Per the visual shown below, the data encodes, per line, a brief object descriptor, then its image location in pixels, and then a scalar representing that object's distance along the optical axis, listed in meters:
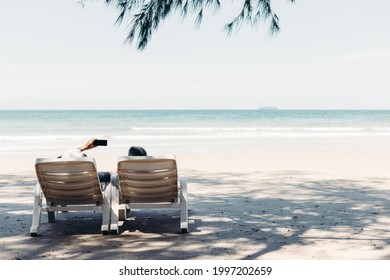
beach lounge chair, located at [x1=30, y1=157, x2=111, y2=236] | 5.11
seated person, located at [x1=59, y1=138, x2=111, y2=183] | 5.37
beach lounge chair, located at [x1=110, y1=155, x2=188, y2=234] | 5.23
